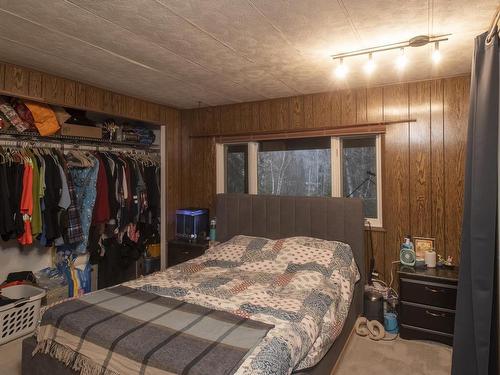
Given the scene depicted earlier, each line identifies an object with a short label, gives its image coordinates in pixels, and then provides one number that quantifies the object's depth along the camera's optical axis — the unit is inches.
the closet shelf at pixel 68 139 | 113.4
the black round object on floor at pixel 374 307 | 115.6
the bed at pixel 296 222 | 119.3
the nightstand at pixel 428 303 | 100.5
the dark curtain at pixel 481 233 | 53.4
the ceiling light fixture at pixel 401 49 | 80.7
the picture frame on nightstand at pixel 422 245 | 114.3
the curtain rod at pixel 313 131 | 122.8
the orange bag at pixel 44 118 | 112.9
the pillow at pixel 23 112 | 109.8
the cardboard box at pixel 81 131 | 125.3
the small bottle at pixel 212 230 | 152.2
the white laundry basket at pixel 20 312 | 102.3
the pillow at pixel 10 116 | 106.4
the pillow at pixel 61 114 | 122.2
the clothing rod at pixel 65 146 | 116.1
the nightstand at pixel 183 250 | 146.6
